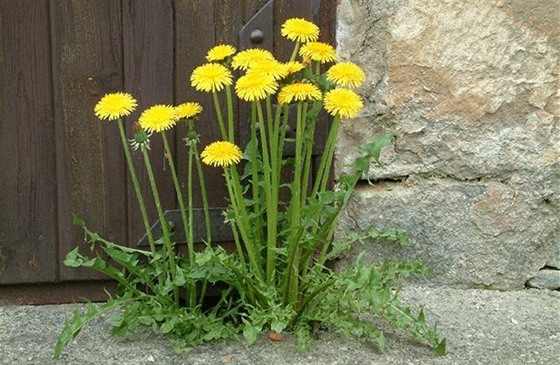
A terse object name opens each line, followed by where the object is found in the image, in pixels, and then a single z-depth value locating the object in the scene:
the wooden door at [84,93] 2.37
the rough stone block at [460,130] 2.37
